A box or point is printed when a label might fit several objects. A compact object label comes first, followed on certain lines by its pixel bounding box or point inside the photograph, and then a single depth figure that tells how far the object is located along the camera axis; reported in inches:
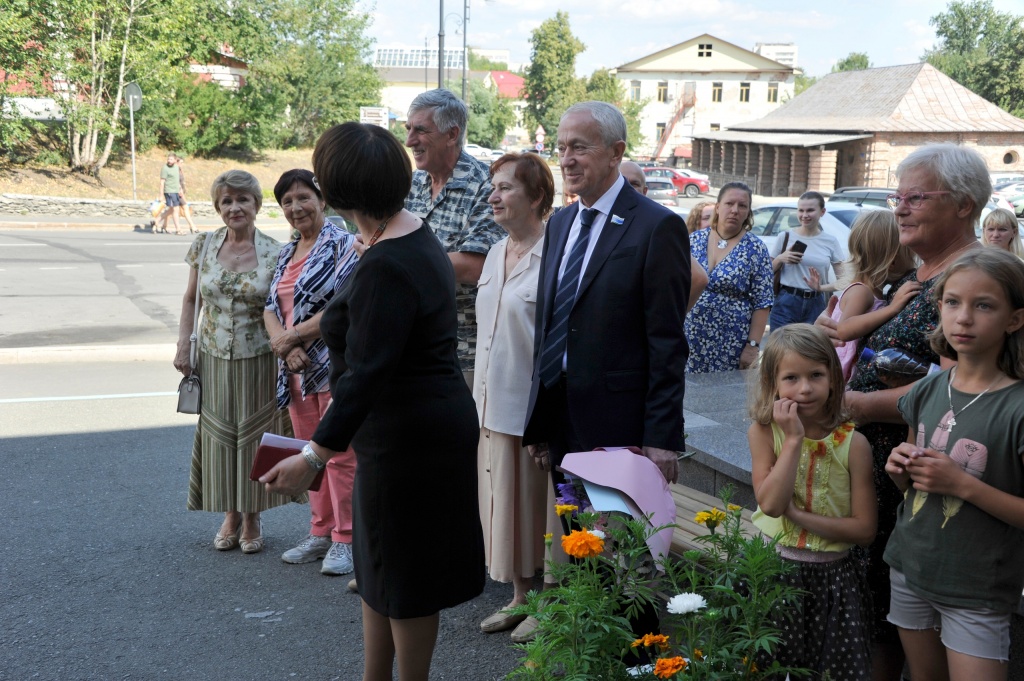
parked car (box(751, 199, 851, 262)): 558.9
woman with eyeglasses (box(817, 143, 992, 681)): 114.9
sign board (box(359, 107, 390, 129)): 1188.7
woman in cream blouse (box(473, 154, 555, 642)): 162.1
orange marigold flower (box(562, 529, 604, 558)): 100.3
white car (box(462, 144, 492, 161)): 2169.0
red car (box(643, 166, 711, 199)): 2028.8
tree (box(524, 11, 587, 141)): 3107.8
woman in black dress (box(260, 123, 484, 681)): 107.7
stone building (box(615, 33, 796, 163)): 3506.4
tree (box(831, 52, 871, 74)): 4938.5
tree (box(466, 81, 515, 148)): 2495.6
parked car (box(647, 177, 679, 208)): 1543.7
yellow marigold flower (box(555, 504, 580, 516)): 111.3
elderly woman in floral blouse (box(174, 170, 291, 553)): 195.9
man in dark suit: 129.9
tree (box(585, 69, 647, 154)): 3011.8
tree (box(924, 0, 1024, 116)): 2785.4
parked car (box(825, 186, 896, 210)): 1011.9
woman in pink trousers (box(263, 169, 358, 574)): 183.0
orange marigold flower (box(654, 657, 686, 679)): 91.0
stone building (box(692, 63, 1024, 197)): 1838.1
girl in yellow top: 112.9
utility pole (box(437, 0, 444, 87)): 1109.9
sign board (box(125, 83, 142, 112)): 1066.1
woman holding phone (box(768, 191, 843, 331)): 303.7
